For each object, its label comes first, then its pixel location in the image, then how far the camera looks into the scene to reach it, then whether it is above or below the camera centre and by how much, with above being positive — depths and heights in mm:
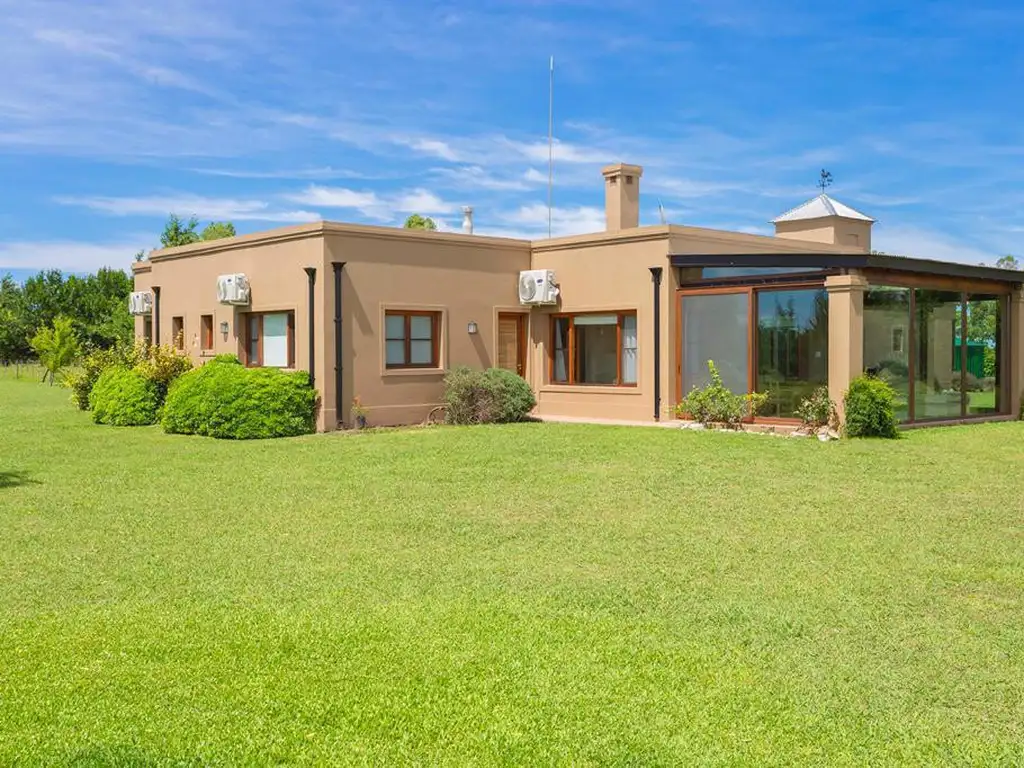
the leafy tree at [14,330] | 48062 +1725
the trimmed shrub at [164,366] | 19359 -42
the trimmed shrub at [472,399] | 18062 -674
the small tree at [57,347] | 36500 +661
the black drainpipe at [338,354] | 17234 +177
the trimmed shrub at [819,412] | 15467 -799
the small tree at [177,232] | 42312 +5901
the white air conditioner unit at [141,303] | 25406 +1656
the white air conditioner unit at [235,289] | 19125 +1505
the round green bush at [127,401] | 18734 -750
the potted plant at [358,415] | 17500 -943
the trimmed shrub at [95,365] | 20862 -19
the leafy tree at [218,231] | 39156 +5554
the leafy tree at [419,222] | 30828 +4642
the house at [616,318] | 16125 +856
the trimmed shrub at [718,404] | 16500 -726
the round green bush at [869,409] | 14977 -732
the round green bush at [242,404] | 16359 -711
